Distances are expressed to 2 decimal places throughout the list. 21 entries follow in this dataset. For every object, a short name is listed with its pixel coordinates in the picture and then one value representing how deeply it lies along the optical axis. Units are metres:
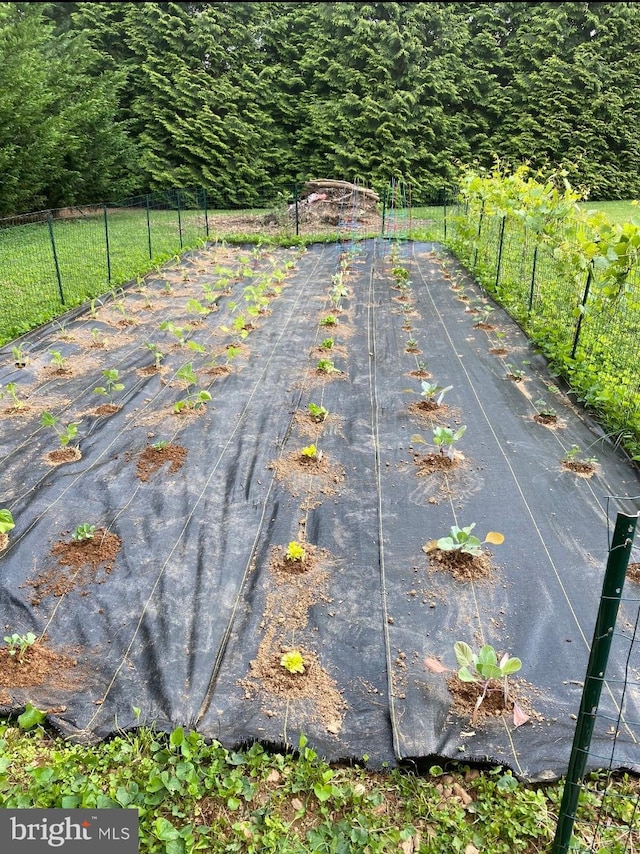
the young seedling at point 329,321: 6.75
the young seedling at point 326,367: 5.35
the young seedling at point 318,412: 4.45
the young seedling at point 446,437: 3.70
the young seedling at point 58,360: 5.45
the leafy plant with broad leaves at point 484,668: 2.19
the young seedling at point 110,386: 4.92
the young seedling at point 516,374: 5.34
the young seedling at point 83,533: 3.13
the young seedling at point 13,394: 4.65
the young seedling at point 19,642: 2.47
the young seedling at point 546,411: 4.60
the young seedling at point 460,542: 2.91
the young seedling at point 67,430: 4.00
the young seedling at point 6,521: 2.85
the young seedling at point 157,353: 5.54
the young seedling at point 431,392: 4.39
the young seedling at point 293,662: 2.40
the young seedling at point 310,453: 3.86
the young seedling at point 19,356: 5.48
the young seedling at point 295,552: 2.94
